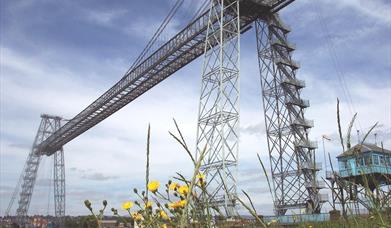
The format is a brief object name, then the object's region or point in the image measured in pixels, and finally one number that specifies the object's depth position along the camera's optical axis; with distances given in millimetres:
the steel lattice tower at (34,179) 198833
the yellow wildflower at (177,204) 6652
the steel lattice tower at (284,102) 86164
